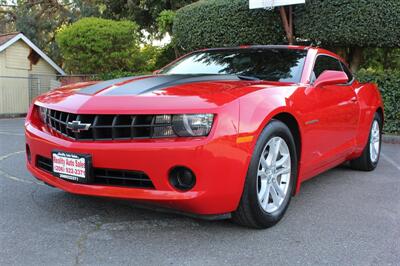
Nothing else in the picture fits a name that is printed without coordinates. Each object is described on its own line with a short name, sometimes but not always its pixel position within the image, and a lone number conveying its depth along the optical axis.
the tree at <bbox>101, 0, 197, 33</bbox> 18.88
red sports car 2.89
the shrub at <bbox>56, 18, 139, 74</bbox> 16.09
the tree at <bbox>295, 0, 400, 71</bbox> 9.94
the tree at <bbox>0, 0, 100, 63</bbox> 27.31
